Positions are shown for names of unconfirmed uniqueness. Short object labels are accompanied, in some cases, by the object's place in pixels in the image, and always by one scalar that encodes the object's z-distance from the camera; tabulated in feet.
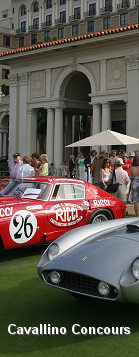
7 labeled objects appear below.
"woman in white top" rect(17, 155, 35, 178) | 37.06
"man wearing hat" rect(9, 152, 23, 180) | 40.10
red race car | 22.35
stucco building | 77.71
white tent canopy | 45.78
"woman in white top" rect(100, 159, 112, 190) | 39.40
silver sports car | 13.50
